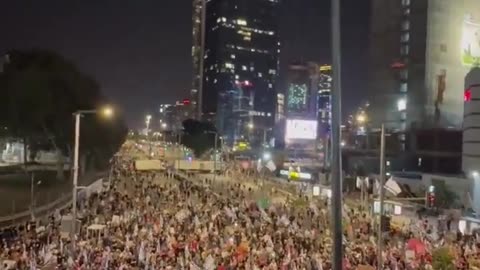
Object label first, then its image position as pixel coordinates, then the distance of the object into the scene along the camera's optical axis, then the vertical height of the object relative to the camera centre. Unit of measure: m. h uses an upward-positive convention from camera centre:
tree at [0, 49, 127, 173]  57.66 +3.45
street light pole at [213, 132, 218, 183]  82.67 -4.18
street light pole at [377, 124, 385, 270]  16.89 -1.28
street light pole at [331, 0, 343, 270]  7.36 -0.12
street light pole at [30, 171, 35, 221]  34.96 -4.34
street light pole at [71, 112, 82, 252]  21.88 -1.87
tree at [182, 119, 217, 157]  147.12 +0.86
